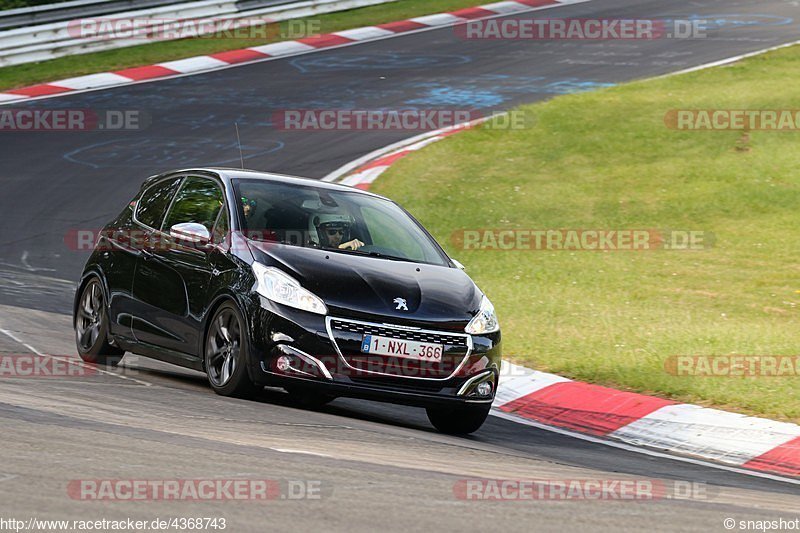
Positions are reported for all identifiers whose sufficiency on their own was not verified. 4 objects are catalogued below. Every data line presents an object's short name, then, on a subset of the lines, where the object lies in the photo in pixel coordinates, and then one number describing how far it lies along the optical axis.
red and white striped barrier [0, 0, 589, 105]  45.50
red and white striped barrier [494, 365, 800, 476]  16.69
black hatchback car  15.61
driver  17.28
